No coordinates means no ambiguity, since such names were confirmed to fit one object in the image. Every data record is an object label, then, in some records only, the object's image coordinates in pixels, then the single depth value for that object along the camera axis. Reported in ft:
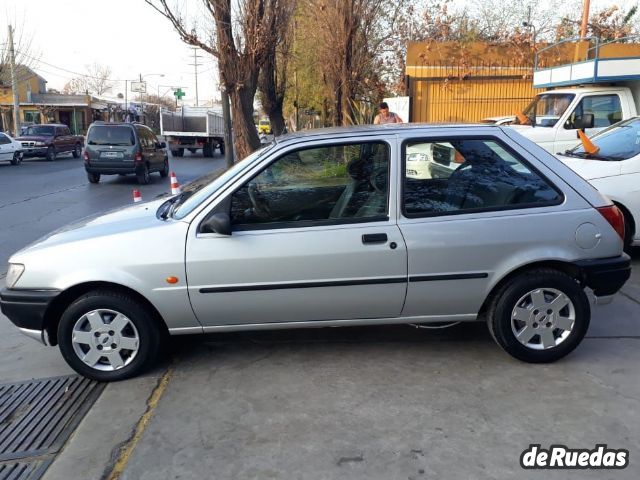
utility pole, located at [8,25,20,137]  109.60
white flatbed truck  97.04
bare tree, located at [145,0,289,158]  36.04
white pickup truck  32.22
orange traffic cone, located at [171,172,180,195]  28.25
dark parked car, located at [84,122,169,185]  55.72
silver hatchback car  12.42
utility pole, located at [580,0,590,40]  66.84
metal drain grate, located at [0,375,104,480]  10.27
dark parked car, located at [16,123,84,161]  87.81
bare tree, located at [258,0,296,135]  65.41
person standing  35.91
